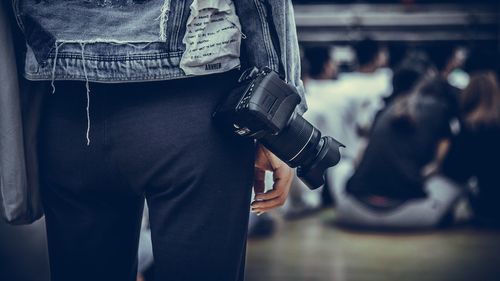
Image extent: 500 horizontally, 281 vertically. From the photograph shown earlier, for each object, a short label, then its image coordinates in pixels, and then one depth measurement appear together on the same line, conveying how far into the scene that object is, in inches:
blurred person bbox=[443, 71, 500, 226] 216.8
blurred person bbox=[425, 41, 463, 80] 349.7
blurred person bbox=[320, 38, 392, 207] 245.0
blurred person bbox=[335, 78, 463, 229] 208.4
